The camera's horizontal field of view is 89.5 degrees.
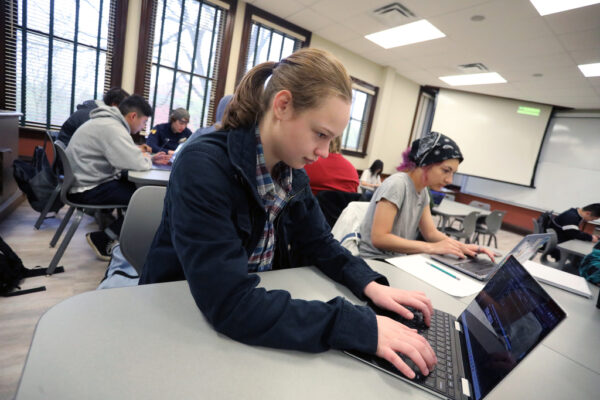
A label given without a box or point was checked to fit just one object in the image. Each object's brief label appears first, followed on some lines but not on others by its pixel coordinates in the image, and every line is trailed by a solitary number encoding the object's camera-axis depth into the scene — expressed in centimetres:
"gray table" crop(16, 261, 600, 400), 43
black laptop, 48
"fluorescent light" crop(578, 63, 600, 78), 424
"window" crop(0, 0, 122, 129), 336
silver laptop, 120
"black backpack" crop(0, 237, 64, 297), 176
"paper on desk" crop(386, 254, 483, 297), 102
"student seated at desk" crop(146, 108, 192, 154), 389
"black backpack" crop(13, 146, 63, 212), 251
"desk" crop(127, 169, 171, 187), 207
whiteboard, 623
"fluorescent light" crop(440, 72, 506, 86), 539
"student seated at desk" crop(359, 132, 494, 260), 139
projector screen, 657
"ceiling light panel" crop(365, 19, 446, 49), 413
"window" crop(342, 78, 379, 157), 623
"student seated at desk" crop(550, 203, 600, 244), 376
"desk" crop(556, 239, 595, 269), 261
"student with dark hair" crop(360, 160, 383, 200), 534
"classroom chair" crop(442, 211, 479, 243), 362
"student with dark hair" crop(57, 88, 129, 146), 288
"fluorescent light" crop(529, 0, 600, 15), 299
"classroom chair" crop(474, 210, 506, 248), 399
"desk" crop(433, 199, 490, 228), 362
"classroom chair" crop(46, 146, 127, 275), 207
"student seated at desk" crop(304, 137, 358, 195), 218
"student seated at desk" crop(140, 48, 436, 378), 57
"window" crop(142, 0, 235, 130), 405
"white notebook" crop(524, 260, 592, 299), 127
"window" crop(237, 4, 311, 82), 456
